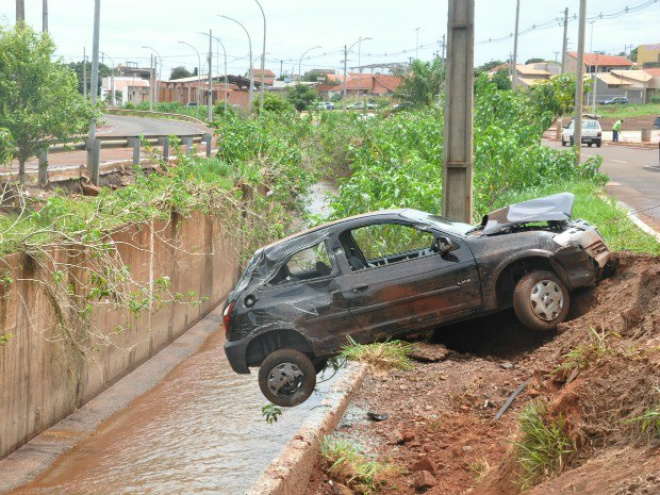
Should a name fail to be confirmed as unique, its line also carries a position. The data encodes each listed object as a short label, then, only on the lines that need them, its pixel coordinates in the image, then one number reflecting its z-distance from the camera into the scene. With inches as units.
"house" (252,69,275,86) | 6316.4
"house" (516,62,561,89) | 5237.2
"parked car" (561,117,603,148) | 2183.8
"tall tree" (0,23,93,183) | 839.1
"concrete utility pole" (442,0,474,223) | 477.7
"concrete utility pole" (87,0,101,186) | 890.7
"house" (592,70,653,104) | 4702.3
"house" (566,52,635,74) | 5285.4
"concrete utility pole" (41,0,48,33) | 1201.3
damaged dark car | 390.9
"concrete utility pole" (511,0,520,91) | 2341.3
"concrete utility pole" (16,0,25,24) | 1046.4
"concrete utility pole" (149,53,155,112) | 3690.9
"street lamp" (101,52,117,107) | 4190.5
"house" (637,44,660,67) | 6151.6
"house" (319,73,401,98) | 5418.3
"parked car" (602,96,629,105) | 4276.6
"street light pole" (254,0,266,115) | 2086.6
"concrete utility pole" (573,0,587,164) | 1213.3
